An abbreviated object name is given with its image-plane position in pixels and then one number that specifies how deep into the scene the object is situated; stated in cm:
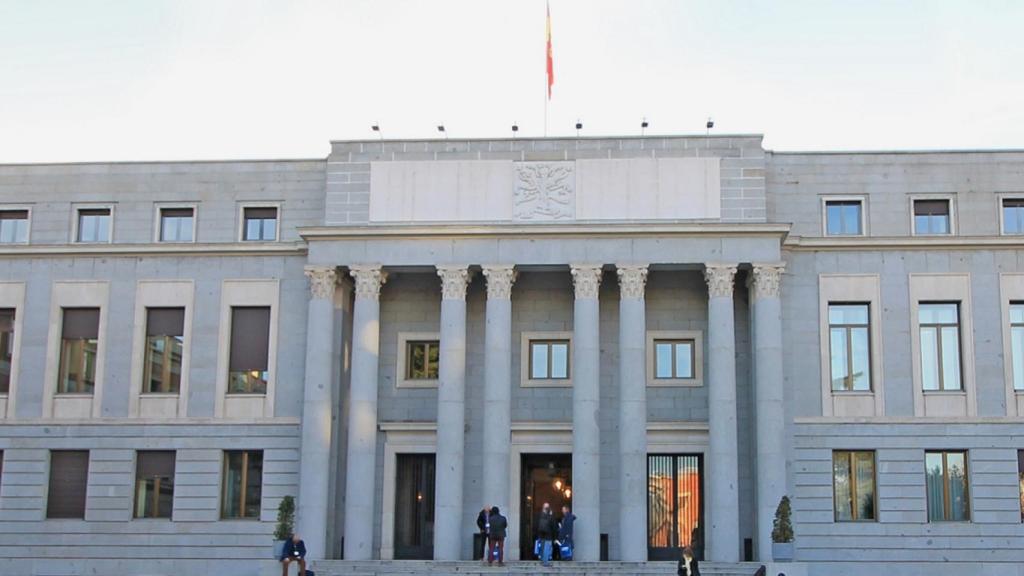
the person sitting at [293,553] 3394
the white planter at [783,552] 3506
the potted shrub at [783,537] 3509
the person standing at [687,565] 2736
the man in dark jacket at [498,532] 3584
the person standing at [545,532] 3628
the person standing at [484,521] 3653
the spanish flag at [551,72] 4269
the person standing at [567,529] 3700
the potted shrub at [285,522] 3654
